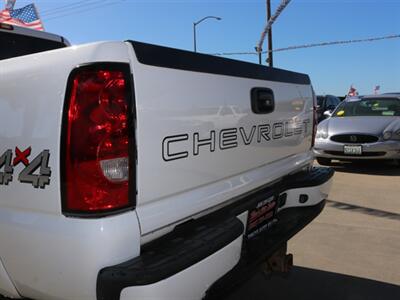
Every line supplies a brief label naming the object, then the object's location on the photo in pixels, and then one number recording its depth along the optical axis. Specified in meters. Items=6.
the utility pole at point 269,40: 25.48
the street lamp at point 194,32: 30.22
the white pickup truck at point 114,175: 1.75
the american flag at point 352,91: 25.06
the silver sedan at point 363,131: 8.66
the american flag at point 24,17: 6.22
